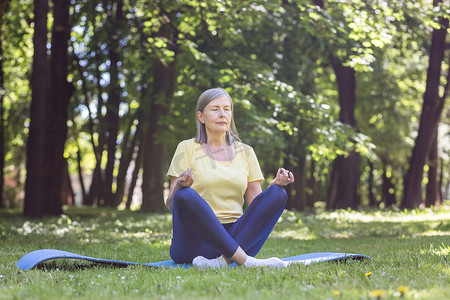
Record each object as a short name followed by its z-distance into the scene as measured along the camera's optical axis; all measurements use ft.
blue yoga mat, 15.72
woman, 15.03
